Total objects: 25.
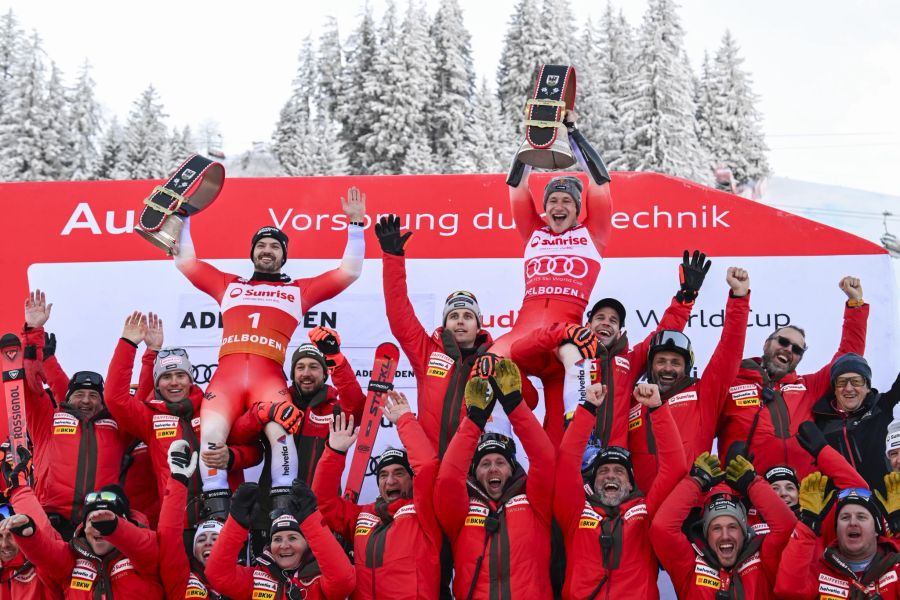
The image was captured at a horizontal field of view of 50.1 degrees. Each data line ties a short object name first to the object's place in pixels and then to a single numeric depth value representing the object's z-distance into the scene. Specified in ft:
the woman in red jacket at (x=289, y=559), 17.99
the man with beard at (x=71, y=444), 21.42
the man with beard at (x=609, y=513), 18.10
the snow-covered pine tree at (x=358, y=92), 97.45
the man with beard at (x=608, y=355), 20.18
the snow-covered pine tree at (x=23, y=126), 93.15
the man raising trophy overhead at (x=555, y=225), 21.52
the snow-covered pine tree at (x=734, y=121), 106.63
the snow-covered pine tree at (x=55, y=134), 95.81
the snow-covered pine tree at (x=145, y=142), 107.76
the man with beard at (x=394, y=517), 18.52
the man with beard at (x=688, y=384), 20.33
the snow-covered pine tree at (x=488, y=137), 97.45
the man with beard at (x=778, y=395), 20.94
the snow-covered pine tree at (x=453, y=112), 95.61
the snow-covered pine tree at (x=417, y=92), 92.27
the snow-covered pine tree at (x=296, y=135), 107.55
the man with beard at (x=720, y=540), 17.83
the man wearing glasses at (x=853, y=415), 20.88
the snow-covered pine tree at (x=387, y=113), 93.45
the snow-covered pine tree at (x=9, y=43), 116.37
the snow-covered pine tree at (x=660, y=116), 88.79
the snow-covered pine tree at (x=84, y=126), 102.83
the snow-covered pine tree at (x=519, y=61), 110.52
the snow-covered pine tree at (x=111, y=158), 106.52
